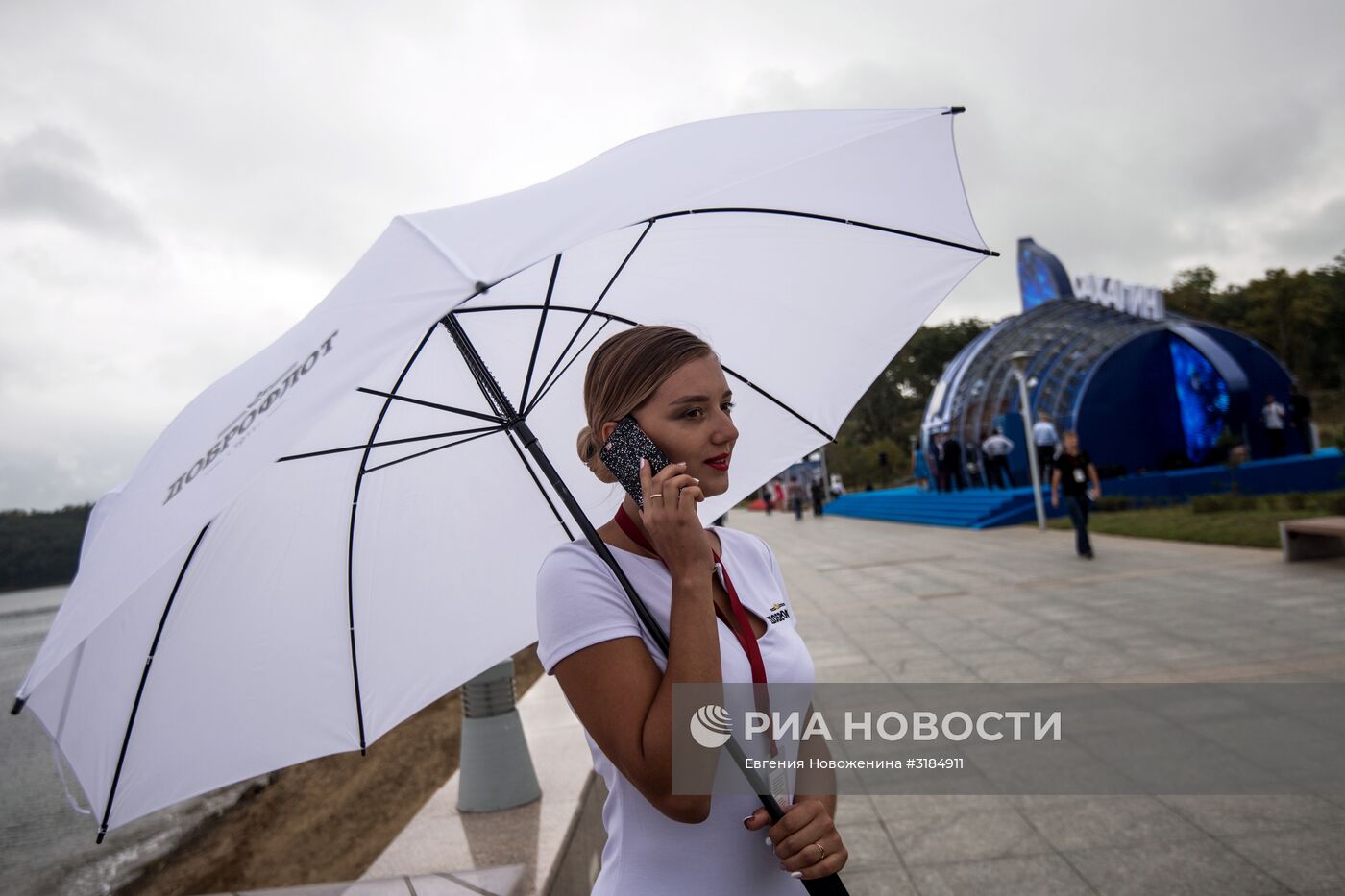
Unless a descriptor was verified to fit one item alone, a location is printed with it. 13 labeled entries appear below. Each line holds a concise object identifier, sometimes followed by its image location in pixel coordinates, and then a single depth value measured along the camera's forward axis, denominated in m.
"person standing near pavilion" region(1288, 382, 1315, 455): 22.25
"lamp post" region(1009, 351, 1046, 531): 17.61
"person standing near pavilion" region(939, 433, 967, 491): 26.05
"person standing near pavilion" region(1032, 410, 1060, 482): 18.44
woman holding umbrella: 1.34
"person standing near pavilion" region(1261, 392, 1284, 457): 22.06
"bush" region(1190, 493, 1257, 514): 16.28
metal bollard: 4.57
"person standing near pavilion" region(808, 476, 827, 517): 36.84
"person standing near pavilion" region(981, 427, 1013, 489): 22.72
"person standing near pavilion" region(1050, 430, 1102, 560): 11.65
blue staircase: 20.11
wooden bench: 10.06
